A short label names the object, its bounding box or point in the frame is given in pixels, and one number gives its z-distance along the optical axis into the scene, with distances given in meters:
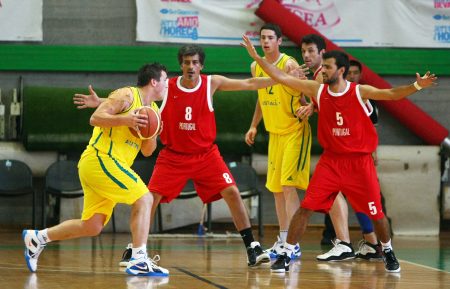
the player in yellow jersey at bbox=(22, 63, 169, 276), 14.62
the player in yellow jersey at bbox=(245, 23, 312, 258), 18.34
